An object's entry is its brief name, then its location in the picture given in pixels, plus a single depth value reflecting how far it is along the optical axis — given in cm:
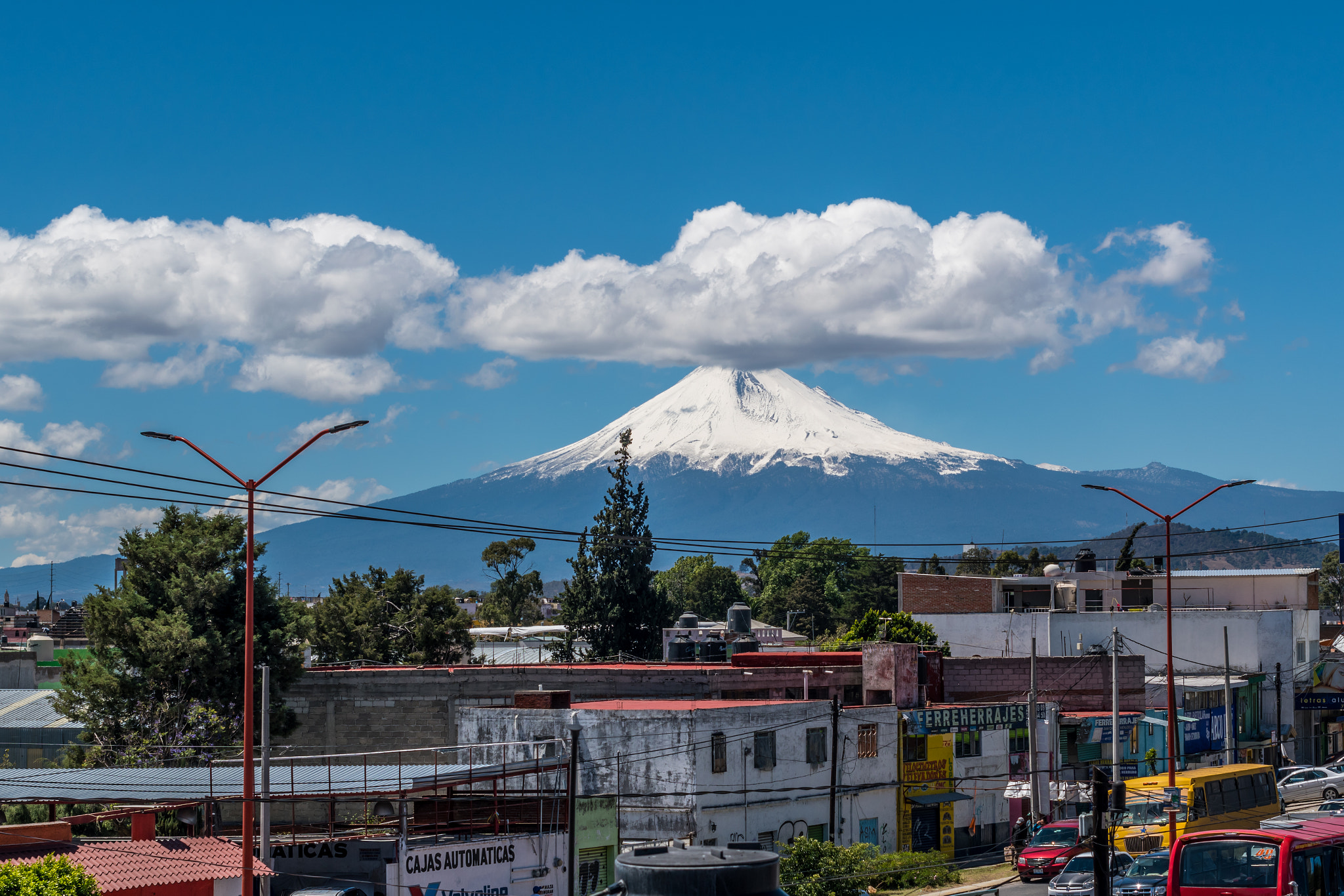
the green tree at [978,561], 16752
